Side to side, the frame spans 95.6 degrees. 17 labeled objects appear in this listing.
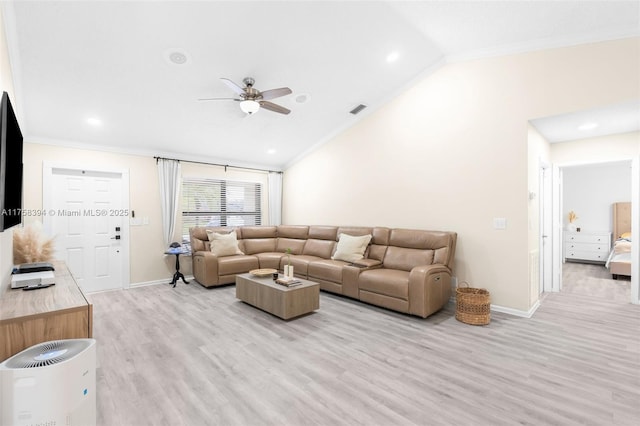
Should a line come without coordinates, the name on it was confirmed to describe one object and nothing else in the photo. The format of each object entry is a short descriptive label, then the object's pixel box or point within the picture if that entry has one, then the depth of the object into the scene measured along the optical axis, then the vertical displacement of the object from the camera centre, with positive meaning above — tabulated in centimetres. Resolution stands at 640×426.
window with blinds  554 +21
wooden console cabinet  147 -57
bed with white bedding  500 -52
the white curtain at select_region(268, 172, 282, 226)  667 +36
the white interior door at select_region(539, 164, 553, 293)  435 -32
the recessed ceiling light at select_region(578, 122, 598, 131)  353 +111
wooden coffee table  330 -100
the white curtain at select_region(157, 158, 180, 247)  507 +30
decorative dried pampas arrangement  280 -33
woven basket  315 -103
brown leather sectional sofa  341 -75
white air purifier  126 -79
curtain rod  520 +97
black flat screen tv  167 +31
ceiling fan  303 +127
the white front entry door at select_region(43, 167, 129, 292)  427 -16
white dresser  648 -71
